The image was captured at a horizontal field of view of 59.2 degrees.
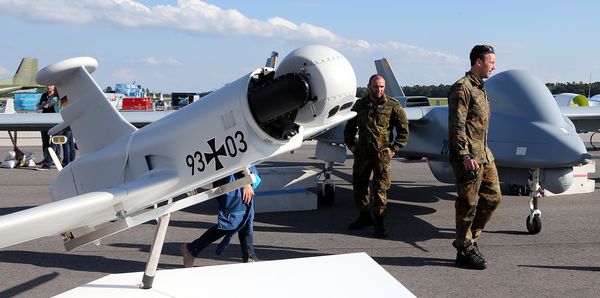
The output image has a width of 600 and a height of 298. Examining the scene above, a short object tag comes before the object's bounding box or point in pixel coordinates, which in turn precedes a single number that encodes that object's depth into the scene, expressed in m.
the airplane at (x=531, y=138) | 6.36
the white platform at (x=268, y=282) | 3.04
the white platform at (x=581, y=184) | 9.71
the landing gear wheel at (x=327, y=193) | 8.74
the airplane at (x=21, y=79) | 49.53
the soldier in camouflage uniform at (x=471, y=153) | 5.11
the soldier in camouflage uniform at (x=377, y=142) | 6.53
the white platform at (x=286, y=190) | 8.12
